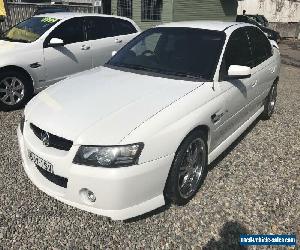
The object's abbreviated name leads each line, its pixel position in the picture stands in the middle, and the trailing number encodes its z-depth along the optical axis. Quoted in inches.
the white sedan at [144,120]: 85.6
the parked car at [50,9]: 415.4
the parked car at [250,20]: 596.8
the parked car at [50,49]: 187.0
